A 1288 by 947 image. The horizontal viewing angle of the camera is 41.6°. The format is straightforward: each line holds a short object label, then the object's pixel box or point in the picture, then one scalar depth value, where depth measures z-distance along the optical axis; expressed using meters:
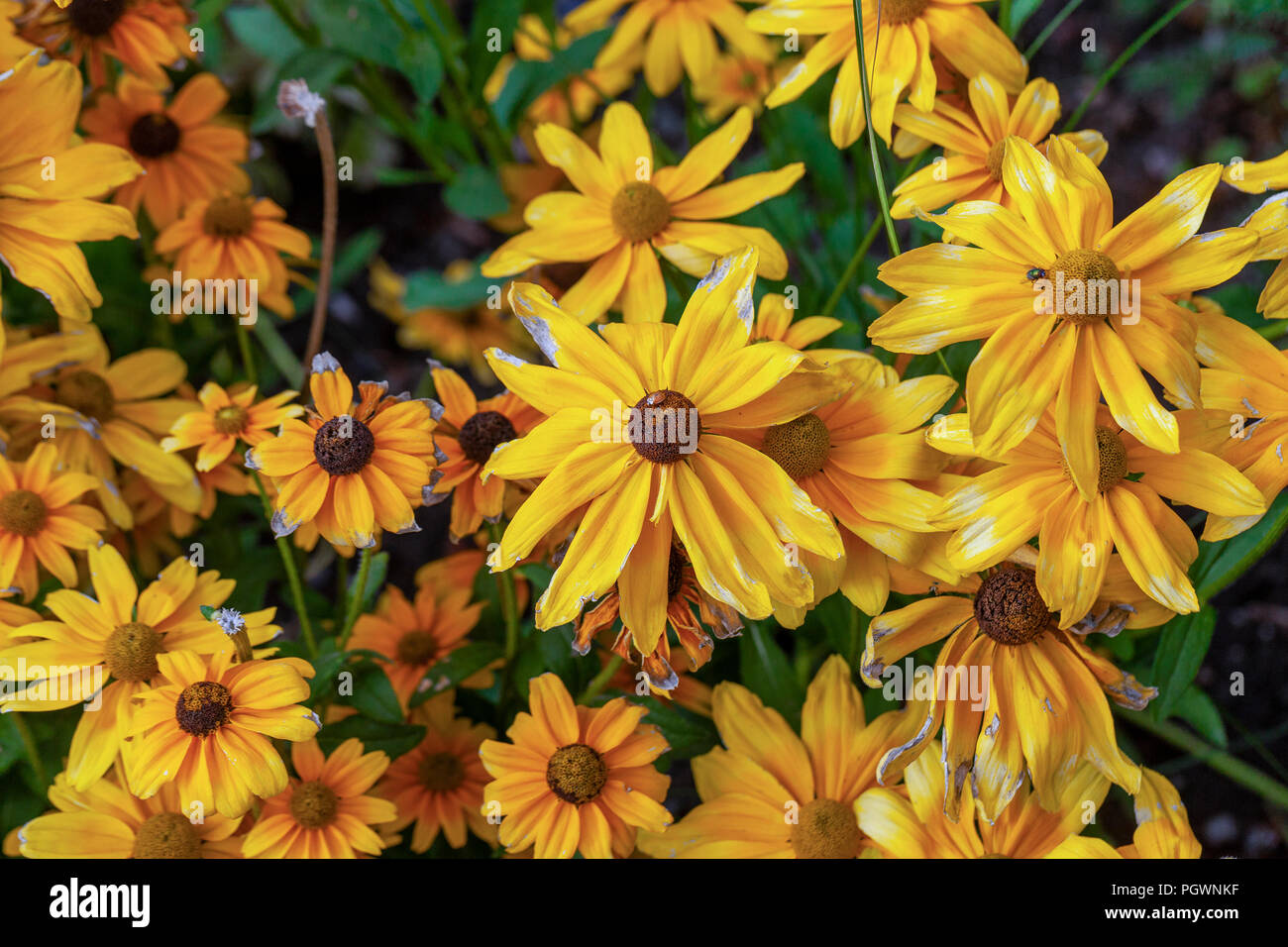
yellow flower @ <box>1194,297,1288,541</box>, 0.48
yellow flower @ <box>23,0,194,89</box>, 0.61
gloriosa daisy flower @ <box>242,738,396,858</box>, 0.52
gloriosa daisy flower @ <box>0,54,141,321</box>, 0.54
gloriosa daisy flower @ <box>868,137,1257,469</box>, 0.45
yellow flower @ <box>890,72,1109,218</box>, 0.53
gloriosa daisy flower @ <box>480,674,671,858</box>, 0.52
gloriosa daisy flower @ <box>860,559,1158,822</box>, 0.49
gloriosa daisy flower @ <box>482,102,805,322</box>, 0.55
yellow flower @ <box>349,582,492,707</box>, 0.61
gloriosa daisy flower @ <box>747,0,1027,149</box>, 0.54
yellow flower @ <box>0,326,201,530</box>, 0.60
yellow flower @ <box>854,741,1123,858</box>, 0.52
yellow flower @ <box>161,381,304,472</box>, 0.55
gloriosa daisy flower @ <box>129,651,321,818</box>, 0.49
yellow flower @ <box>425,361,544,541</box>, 0.53
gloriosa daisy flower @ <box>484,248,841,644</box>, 0.46
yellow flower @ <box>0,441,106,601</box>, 0.55
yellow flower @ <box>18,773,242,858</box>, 0.52
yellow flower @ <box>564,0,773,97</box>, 0.68
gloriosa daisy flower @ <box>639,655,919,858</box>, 0.54
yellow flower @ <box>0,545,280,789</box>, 0.52
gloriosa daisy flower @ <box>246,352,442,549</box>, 0.51
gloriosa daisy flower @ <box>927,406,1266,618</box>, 0.47
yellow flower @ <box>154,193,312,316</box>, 0.62
